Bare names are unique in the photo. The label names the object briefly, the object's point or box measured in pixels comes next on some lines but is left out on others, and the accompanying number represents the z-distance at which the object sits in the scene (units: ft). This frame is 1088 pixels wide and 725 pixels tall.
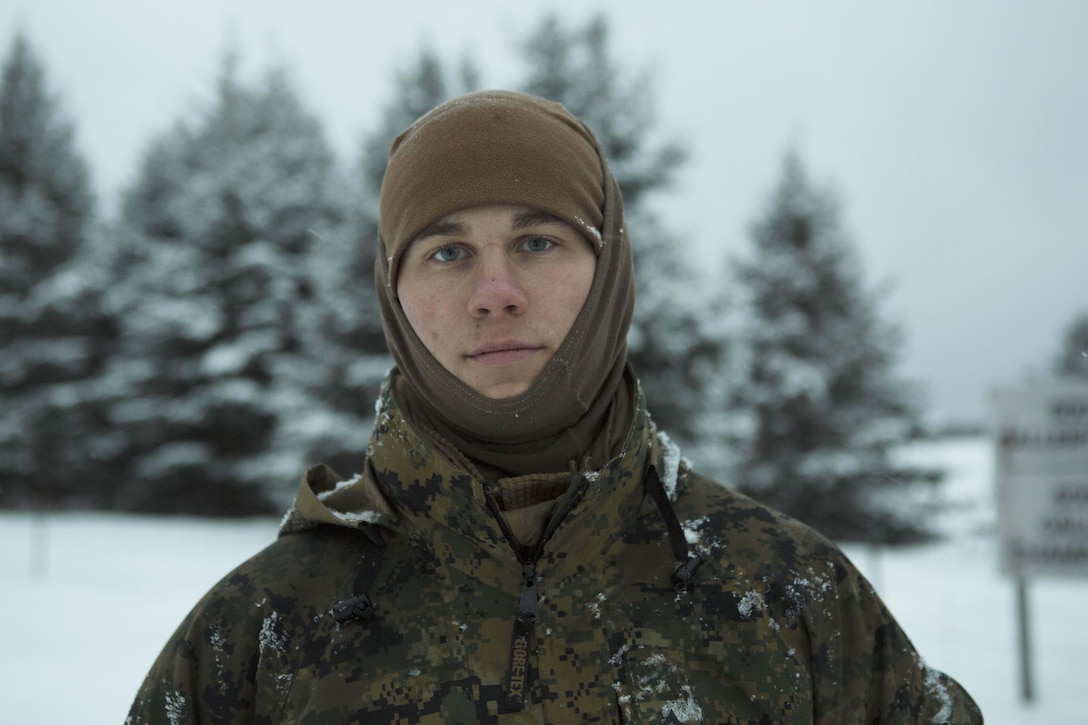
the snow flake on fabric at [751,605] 3.85
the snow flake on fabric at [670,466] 4.04
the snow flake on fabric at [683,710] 3.73
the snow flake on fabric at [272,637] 3.81
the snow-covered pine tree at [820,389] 45.35
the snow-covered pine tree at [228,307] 52.41
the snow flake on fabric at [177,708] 3.81
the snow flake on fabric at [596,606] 3.81
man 3.76
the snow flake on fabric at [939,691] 3.92
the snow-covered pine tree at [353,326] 41.49
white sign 16.39
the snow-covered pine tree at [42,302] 57.20
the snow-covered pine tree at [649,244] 34.98
